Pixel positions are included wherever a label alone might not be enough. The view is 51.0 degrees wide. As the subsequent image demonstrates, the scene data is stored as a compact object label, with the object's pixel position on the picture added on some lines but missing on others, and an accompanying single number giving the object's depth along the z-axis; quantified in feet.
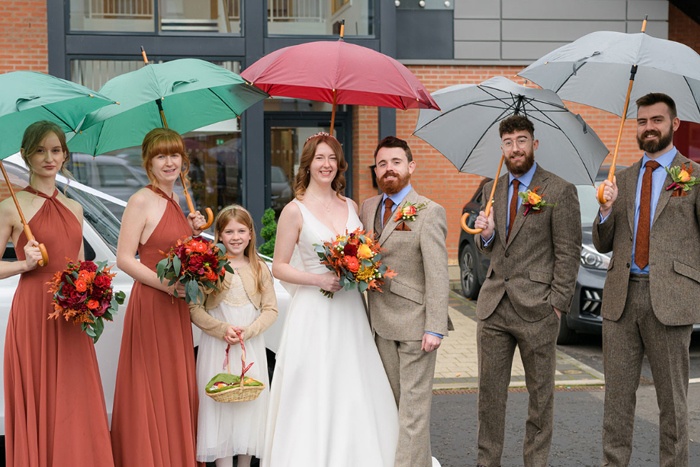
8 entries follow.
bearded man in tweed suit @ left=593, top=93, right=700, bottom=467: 13.97
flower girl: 14.52
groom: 13.67
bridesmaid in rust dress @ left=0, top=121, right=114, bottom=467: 13.19
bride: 13.83
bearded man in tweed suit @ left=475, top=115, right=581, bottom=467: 14.64
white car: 15.88
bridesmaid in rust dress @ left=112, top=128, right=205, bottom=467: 13.71
